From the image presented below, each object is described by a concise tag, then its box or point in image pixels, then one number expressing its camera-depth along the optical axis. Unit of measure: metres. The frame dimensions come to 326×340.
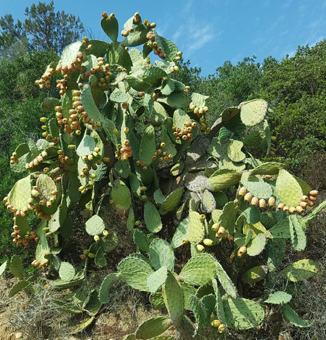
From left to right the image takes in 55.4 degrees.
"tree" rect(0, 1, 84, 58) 19.03
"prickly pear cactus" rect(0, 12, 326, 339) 1.74
